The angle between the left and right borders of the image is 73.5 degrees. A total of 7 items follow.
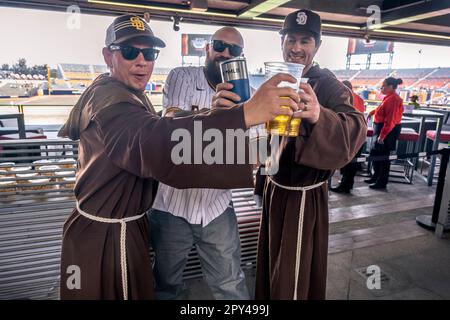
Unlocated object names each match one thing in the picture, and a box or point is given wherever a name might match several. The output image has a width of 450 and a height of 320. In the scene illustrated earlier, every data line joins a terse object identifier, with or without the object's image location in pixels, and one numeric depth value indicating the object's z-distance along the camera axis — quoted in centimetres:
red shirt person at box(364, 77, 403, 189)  531
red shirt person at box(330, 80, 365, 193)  528
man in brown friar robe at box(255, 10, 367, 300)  148
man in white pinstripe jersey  171
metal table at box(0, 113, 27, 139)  415
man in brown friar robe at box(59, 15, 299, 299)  118
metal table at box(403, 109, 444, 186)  565
